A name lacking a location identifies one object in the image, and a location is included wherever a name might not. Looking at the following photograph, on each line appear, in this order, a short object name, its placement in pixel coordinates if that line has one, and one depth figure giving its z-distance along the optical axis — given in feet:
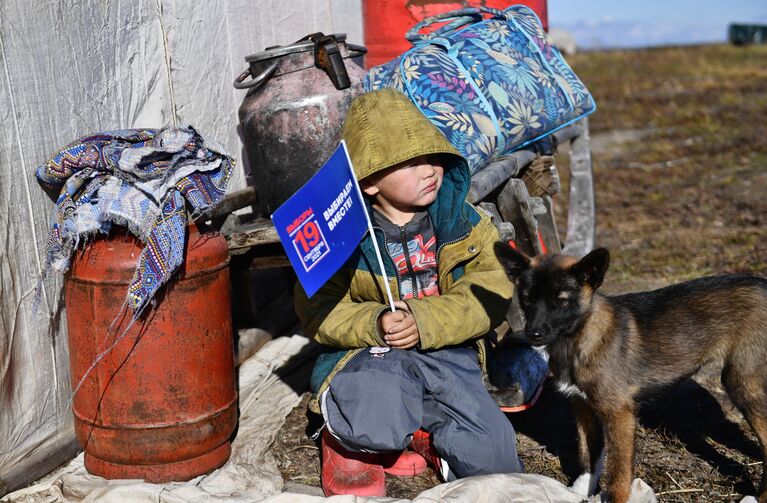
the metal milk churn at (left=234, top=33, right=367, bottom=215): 14.80
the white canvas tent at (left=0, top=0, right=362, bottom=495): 11.98
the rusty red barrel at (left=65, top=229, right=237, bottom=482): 11.90
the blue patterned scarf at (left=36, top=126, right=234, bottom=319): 11.51
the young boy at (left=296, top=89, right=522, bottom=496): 11.68
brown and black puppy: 11.37
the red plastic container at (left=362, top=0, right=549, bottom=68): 19.25
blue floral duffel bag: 14.96
